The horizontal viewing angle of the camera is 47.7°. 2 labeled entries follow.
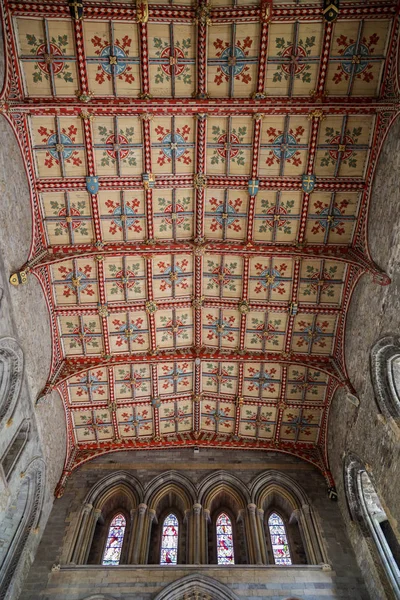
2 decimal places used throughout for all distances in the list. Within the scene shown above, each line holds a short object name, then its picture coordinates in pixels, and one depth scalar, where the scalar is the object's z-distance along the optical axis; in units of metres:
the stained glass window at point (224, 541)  15.30
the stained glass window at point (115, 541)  15.31
